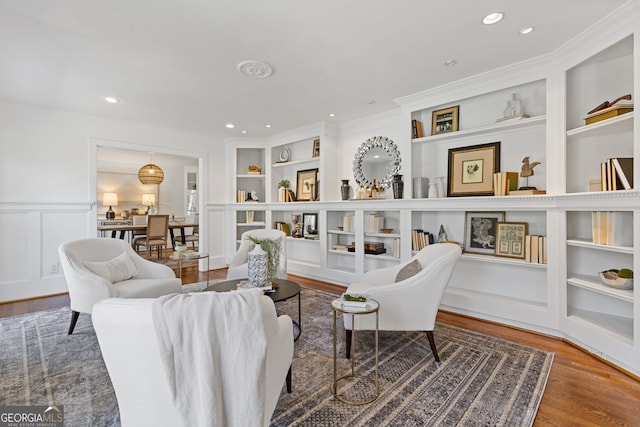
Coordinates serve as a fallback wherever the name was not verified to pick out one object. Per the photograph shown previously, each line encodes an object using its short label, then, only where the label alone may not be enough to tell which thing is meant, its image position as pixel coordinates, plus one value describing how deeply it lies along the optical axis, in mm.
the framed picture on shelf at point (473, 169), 3262
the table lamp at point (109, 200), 8069
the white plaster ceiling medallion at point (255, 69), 2816
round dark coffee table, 2523
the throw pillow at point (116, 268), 2736
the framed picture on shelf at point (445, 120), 3498
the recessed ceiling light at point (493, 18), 2146
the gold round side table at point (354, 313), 1838
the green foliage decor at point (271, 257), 2872
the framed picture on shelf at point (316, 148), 5004
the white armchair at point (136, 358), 1149
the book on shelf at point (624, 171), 2205
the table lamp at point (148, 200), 8726
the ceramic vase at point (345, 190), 4555
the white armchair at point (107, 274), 2561
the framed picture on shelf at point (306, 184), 5145
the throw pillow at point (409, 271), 2549
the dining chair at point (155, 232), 5865
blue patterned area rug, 1710
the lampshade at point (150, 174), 7707
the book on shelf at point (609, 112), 2281
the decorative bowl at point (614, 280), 2250
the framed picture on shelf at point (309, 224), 5184
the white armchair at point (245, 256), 3596
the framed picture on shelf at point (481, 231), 3281
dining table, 5857
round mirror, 4242
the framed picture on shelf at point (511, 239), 3055
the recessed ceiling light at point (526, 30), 2318
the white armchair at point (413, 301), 2268
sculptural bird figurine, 2972
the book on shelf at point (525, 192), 2875
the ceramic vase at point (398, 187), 3912
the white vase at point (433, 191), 3570
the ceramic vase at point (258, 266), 2648
